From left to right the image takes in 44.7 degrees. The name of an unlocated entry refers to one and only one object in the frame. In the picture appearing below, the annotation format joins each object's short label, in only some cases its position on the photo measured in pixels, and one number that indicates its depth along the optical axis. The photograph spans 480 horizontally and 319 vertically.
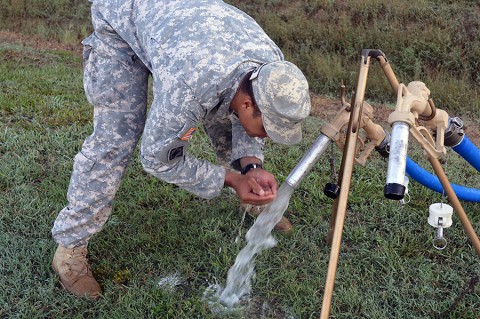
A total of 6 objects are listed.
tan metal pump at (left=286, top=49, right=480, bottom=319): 1.81
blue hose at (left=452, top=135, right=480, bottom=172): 2.69
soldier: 2.27
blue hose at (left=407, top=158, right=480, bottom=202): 3.21
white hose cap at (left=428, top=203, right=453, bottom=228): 2.58
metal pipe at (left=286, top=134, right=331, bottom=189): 2.28
